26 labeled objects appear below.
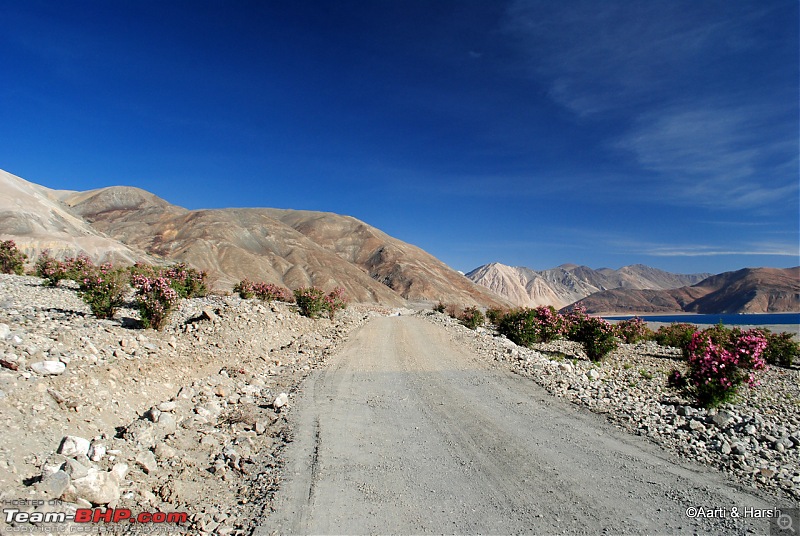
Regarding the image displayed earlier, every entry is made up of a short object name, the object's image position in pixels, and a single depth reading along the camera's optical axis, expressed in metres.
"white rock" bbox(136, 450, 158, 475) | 5.28
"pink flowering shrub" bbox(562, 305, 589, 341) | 19.53
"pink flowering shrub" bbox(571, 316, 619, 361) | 18.52
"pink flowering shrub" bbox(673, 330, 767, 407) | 9.06
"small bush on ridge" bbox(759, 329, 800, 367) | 24.67
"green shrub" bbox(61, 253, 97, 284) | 21.92
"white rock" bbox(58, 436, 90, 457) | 4.83
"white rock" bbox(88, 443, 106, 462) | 5.01
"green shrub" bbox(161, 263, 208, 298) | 21.12
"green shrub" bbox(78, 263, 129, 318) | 12.18
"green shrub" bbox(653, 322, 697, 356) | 27.69
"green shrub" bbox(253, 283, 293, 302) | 27.39
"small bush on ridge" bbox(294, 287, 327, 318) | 23.75
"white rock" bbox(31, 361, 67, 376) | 6.44
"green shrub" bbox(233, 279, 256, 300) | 27.92
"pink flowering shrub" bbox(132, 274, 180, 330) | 11.67
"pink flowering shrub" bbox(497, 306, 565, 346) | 20.62
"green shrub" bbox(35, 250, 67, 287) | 20.36
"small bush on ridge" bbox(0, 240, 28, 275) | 25.39
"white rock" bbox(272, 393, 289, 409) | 8.63
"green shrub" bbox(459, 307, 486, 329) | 31.45
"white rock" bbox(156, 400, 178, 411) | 7.11
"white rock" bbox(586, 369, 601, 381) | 12.05
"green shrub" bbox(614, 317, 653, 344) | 28.59
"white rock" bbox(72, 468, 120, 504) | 4.20
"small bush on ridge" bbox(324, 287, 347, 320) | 26.03
